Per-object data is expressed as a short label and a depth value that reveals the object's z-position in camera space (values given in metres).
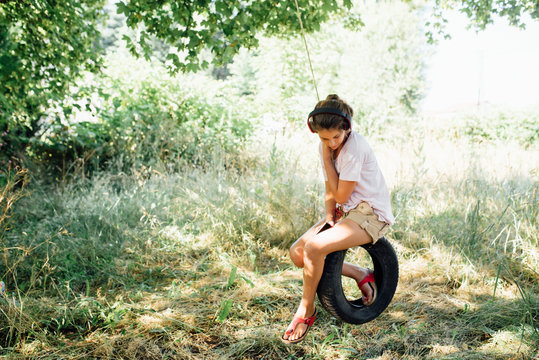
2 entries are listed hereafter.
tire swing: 2.23
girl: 2.19
